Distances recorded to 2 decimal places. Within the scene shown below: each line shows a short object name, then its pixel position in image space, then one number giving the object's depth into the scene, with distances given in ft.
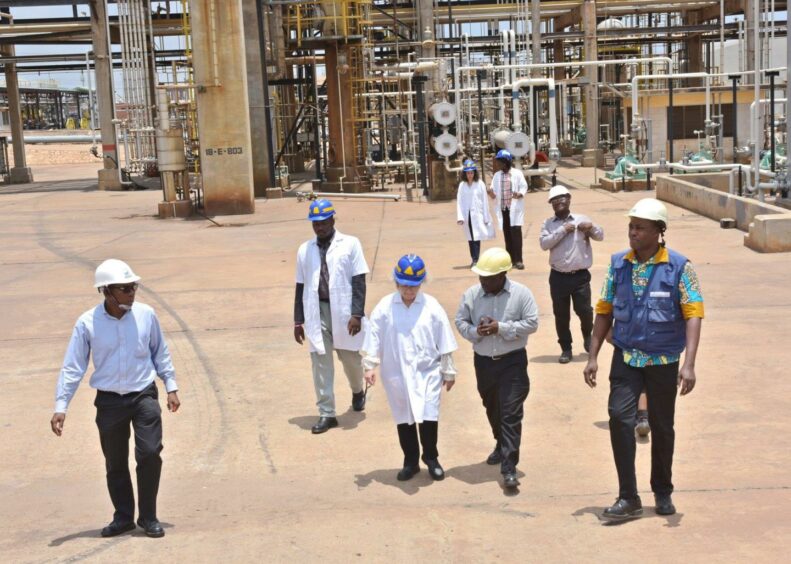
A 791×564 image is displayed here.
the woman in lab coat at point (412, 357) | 22.00
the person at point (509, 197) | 45.75
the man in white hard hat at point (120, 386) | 19.45
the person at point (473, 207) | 46.73
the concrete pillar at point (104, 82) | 115.14
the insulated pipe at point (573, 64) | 87.04
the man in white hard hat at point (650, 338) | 18.70
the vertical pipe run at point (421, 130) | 84.74
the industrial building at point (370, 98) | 79.41
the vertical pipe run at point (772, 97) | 64.08
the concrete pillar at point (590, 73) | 114.52
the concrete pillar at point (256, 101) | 93.91
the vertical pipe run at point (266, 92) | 92.73
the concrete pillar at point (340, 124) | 97.04
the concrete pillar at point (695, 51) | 136.87
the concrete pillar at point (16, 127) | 137.28
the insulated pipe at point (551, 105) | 87.24
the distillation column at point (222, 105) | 77.61
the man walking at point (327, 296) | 26.37
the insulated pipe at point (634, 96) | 86.52
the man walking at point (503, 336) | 21.40
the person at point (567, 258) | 30.78
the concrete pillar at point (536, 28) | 105.60
